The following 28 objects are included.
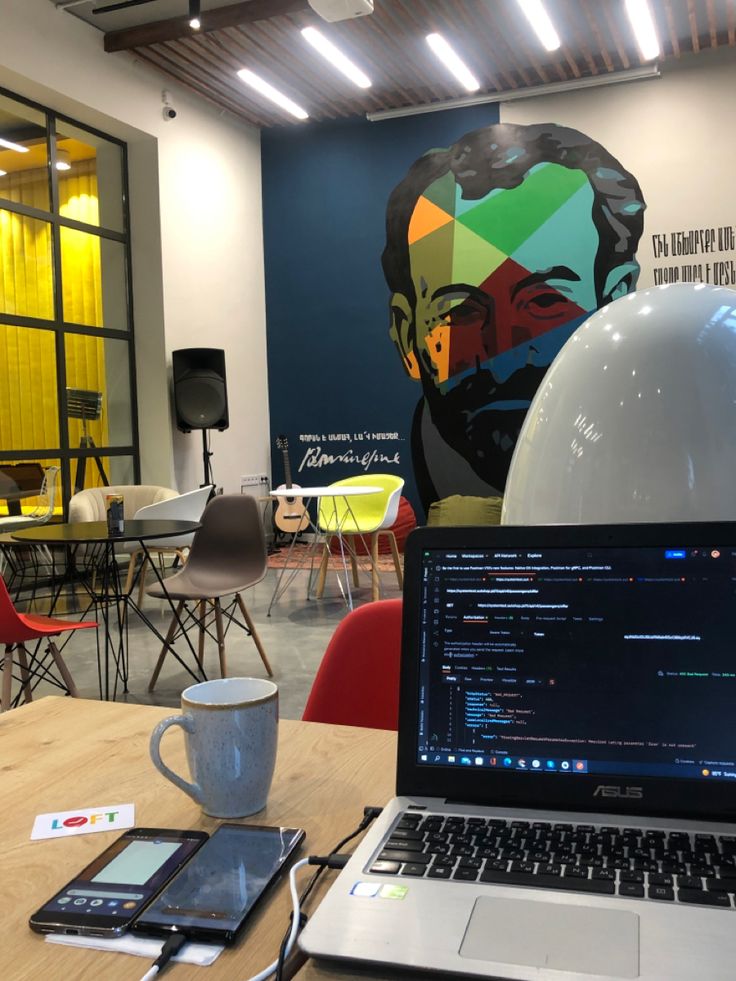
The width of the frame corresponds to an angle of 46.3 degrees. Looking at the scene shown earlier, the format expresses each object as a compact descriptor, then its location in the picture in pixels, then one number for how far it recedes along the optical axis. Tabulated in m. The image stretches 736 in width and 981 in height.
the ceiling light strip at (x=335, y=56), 6.35
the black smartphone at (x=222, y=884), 0.61
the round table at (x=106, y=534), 3.37
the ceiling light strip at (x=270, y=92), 7.10
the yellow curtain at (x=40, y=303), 6.12
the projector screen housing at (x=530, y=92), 7.18
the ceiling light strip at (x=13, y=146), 6.12
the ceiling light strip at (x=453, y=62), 6.55
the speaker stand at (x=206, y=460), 7.42
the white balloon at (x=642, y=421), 1.00
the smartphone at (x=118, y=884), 0.63
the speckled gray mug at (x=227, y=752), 0.79
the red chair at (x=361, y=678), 1.37
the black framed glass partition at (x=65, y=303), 6.15
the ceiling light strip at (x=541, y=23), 6.01
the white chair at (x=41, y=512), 5.56
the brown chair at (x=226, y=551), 3.92
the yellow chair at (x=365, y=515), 5.79
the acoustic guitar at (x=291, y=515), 7.46
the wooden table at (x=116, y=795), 0.59
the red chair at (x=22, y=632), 2.91
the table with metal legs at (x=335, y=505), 5.32
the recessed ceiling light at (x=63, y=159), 6.52
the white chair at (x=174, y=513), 4.96
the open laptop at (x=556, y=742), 0.60
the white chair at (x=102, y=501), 5.70
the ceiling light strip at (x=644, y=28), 6.10
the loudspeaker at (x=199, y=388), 7.21
